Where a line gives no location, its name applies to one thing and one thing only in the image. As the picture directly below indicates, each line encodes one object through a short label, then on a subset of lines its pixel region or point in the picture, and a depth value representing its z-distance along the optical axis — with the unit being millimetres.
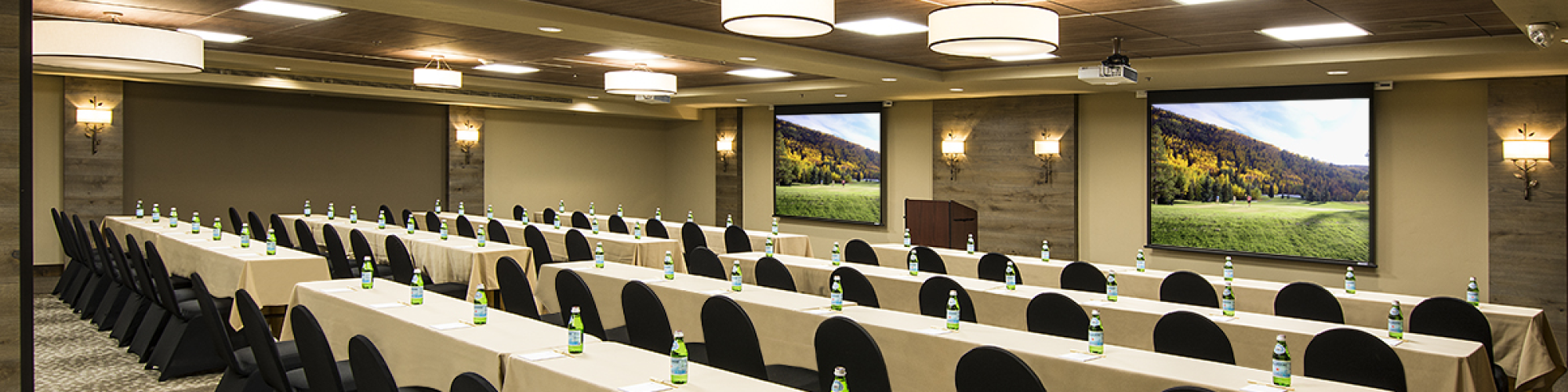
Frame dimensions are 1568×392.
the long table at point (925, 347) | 3641
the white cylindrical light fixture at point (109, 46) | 5516
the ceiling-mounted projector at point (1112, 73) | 7477
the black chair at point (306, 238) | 8375
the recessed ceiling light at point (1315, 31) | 7062
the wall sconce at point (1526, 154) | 8781
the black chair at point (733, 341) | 4125
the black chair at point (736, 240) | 9820
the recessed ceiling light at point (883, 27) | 7027
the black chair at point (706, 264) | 7008
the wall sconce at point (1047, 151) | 12070
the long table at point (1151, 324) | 4273
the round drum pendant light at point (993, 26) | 4969
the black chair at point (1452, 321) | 5180
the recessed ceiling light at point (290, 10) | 6762
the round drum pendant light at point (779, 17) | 4379
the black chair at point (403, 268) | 7283
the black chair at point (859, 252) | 8312
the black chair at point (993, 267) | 7437
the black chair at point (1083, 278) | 6766
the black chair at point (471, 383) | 2719
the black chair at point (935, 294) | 5754
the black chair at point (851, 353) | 3742
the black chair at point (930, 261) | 7688
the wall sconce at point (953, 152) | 13094
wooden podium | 11930
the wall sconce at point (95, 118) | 10953
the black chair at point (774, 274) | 6500
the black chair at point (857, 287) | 6074
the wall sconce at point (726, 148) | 16406
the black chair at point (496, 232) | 9773
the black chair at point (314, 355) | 3453
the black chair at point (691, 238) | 10219
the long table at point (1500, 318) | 5387
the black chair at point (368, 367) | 3086
